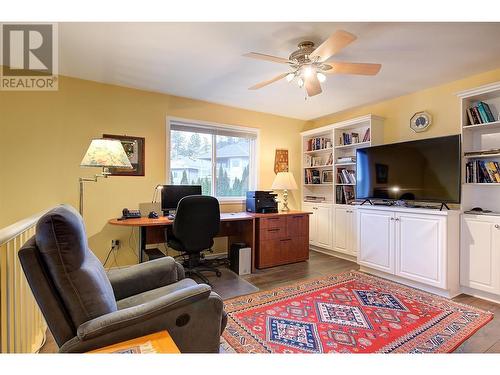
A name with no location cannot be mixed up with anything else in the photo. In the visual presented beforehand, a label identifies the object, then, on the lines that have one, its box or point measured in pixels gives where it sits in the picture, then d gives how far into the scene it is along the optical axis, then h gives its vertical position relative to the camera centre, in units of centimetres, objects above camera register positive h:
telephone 308 -33
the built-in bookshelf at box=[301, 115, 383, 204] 377 +52
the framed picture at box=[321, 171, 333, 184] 442 +17
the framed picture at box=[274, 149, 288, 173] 452 +45
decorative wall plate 323 +83
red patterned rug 180 -110
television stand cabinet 261 -66
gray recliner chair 101 -51
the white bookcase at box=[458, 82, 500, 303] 246 -29
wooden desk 325 -62
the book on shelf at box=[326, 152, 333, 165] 430 +45
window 374 +44
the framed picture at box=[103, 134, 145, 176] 327 +44
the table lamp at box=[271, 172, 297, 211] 402 +7
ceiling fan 191 +101
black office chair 271 -41
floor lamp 205 +25
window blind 369 +87
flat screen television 266 +19
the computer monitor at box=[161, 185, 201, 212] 328 -10
